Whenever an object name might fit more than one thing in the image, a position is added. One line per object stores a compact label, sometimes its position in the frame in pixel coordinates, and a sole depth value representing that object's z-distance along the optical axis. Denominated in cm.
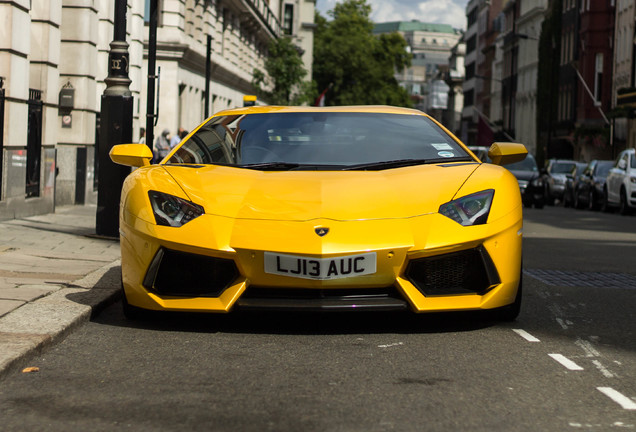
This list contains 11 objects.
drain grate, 988
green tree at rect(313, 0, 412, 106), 10569
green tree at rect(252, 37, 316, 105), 5691
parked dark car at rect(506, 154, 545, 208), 3297
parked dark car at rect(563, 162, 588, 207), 3684
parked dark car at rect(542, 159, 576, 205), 4181
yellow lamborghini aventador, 629
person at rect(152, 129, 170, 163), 3022
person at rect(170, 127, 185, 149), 3209
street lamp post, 1275
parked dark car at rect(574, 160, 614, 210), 3312
